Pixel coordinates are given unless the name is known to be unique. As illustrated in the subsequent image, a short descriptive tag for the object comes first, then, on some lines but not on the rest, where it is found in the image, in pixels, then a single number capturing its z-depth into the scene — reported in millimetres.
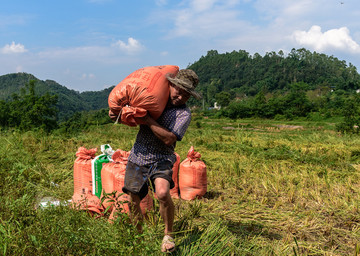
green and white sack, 3162
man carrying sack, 2090
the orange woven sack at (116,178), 2699
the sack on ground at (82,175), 3242
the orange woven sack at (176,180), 3590
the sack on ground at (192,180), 3465
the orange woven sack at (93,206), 2662
